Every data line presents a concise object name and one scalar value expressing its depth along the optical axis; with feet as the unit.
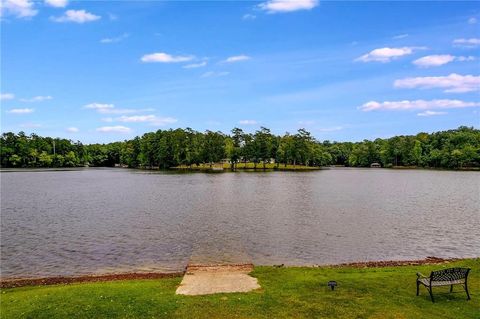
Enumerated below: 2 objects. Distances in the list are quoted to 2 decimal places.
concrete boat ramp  55.11
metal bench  48.06
